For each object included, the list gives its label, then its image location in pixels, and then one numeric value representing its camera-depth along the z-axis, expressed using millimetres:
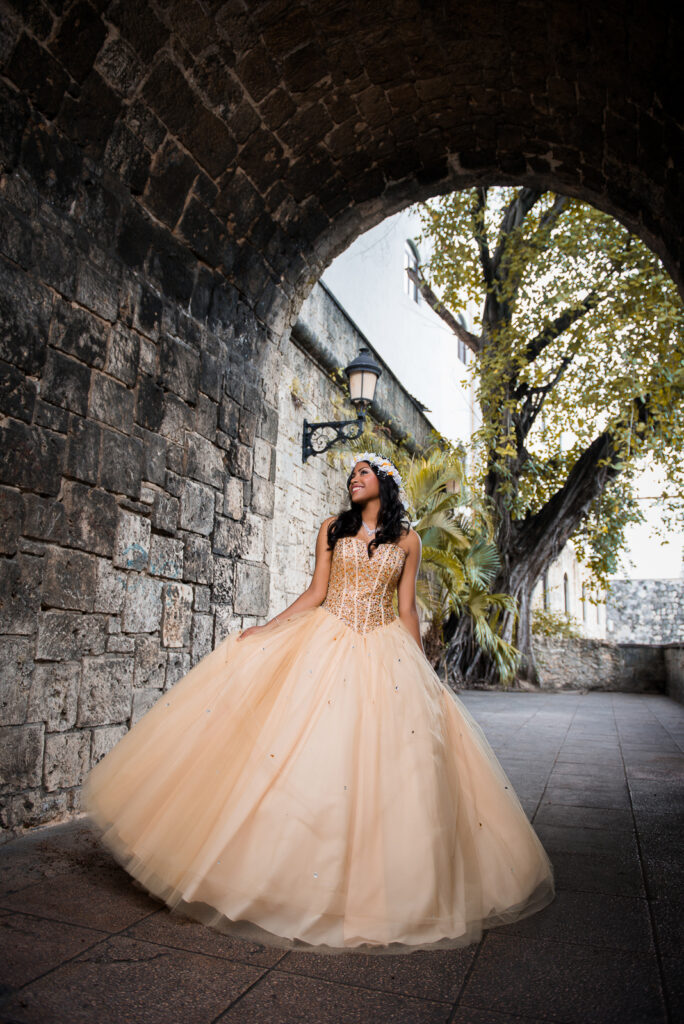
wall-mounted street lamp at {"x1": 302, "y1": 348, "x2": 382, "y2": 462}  6605
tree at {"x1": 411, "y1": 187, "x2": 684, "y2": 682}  9789
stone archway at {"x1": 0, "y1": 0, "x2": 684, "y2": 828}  3189
